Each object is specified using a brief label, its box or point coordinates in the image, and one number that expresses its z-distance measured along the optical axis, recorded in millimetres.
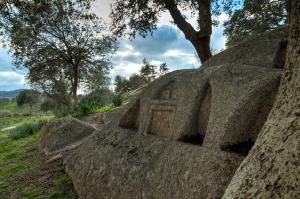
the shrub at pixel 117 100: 14605
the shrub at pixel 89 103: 14106
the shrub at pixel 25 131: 14058
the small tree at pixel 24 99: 48325
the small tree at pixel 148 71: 41962
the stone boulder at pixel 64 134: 8400
